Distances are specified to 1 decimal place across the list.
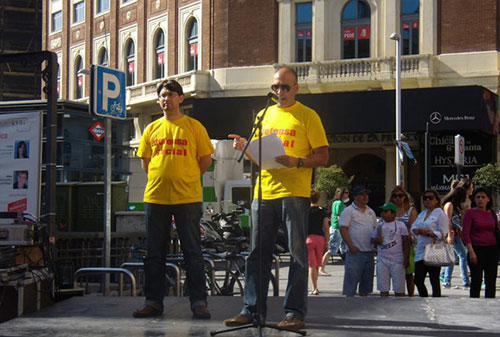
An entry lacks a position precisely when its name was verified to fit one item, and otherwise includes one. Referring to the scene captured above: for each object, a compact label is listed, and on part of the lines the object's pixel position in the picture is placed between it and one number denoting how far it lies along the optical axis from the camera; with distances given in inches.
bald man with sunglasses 249.1
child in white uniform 392.2
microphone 244.2
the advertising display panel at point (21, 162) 386.9
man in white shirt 398.3
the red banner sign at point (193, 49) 1492.4
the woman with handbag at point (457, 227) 470.9
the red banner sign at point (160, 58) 1576.0
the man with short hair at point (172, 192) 269.7
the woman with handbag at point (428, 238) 401.7
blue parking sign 373.7
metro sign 559.0
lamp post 1141.9
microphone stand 240.7
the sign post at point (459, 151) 802.8
